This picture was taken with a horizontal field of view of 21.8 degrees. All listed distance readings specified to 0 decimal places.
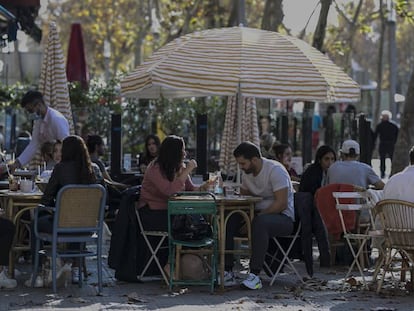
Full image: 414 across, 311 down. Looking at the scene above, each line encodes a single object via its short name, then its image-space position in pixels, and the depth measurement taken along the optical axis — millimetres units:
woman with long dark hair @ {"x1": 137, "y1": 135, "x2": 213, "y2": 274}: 10852
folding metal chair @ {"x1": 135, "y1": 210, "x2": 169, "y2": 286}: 10844
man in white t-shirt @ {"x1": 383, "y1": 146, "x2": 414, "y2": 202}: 10469
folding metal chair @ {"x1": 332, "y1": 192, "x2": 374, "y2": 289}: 11055
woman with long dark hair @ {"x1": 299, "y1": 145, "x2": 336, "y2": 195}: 12828
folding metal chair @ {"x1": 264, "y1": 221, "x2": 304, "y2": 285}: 11094
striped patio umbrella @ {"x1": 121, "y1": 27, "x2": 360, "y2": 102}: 12094
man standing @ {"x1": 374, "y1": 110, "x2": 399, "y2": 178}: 27547
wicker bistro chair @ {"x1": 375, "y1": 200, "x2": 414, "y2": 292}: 10219
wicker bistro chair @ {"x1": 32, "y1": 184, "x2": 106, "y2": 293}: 10180
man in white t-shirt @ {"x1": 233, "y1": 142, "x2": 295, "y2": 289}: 10789
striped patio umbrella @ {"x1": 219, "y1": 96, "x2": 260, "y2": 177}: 16547
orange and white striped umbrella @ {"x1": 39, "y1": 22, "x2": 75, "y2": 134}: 15461
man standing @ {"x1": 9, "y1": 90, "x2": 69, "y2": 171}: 12945
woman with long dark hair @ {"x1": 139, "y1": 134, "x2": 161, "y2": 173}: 14469
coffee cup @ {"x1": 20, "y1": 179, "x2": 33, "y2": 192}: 11094
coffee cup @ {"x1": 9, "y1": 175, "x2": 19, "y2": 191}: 11203
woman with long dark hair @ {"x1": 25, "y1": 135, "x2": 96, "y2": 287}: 10438
